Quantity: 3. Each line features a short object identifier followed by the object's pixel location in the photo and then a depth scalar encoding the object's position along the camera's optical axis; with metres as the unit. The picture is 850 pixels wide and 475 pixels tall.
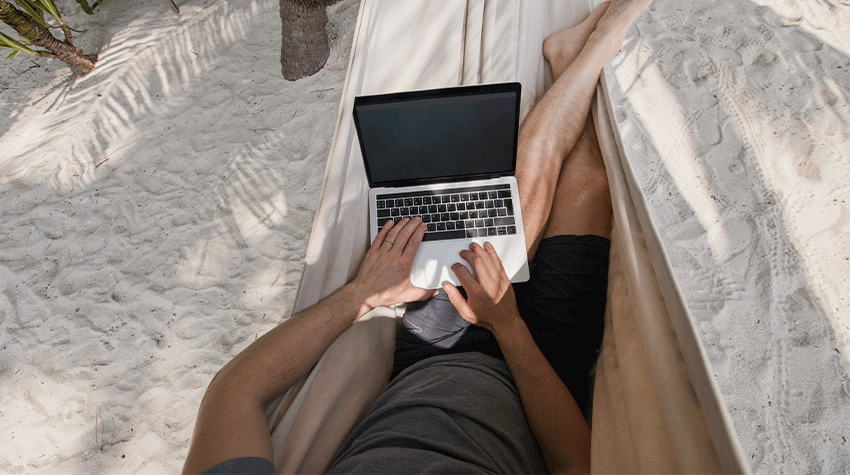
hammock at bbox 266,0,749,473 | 0.59
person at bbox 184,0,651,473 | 0.68
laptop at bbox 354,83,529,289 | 0.81
